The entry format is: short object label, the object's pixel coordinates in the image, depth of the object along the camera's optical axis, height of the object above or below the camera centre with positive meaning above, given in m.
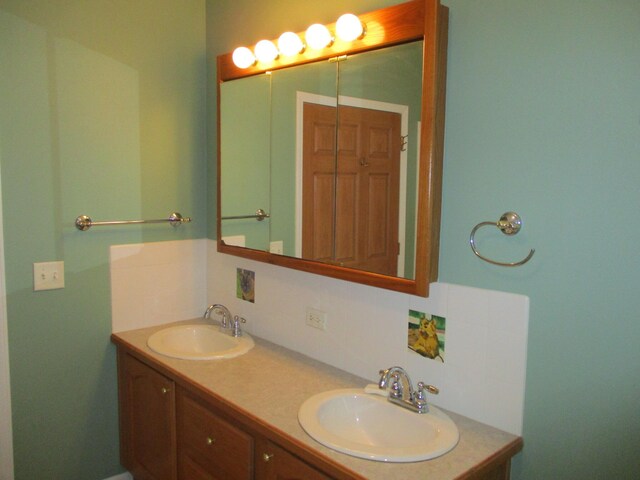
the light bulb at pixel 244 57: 2.20 +0.50
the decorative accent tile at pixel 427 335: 1.70 -0.49
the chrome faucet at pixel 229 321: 2.38 -0.64
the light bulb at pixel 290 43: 1.98 +0.50
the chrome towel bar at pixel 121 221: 2.25 -0.19
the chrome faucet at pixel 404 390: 1.64 -0.64
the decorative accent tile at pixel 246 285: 2.43 -0.48
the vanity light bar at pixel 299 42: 1.74 +0.50
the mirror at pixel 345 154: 1.62 +0.10
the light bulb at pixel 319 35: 1.86 +0.50
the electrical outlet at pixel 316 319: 2.08 -0.54
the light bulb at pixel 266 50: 2.11 +0.51
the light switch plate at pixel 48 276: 2.17 -0.40
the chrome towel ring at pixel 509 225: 1.48 -0.12
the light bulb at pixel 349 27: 1.73 +0.50
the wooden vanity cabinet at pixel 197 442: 1.48 -0.87
